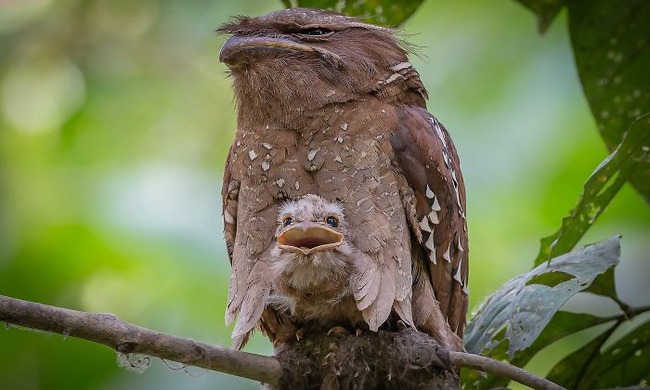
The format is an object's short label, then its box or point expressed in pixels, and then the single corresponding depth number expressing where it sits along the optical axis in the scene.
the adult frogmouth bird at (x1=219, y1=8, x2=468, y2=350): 7.36
